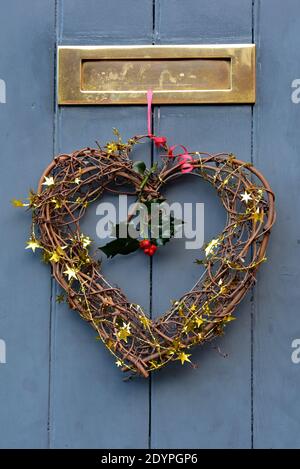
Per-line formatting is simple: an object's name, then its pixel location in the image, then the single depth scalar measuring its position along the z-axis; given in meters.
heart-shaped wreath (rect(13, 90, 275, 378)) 1.75
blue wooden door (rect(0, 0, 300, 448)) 1.79
